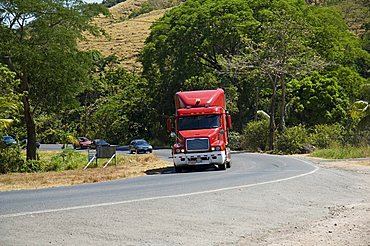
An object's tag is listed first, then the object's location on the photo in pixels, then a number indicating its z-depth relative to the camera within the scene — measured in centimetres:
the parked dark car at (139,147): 5022
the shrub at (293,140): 4353
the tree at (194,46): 5453
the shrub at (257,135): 4863
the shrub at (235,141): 5291
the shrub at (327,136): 4338
